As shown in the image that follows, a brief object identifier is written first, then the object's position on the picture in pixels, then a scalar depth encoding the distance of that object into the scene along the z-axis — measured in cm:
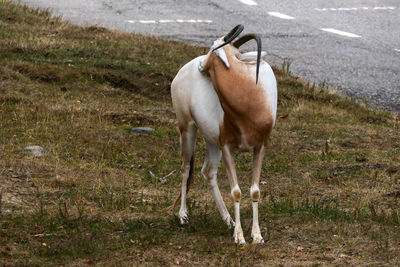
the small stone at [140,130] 2178
